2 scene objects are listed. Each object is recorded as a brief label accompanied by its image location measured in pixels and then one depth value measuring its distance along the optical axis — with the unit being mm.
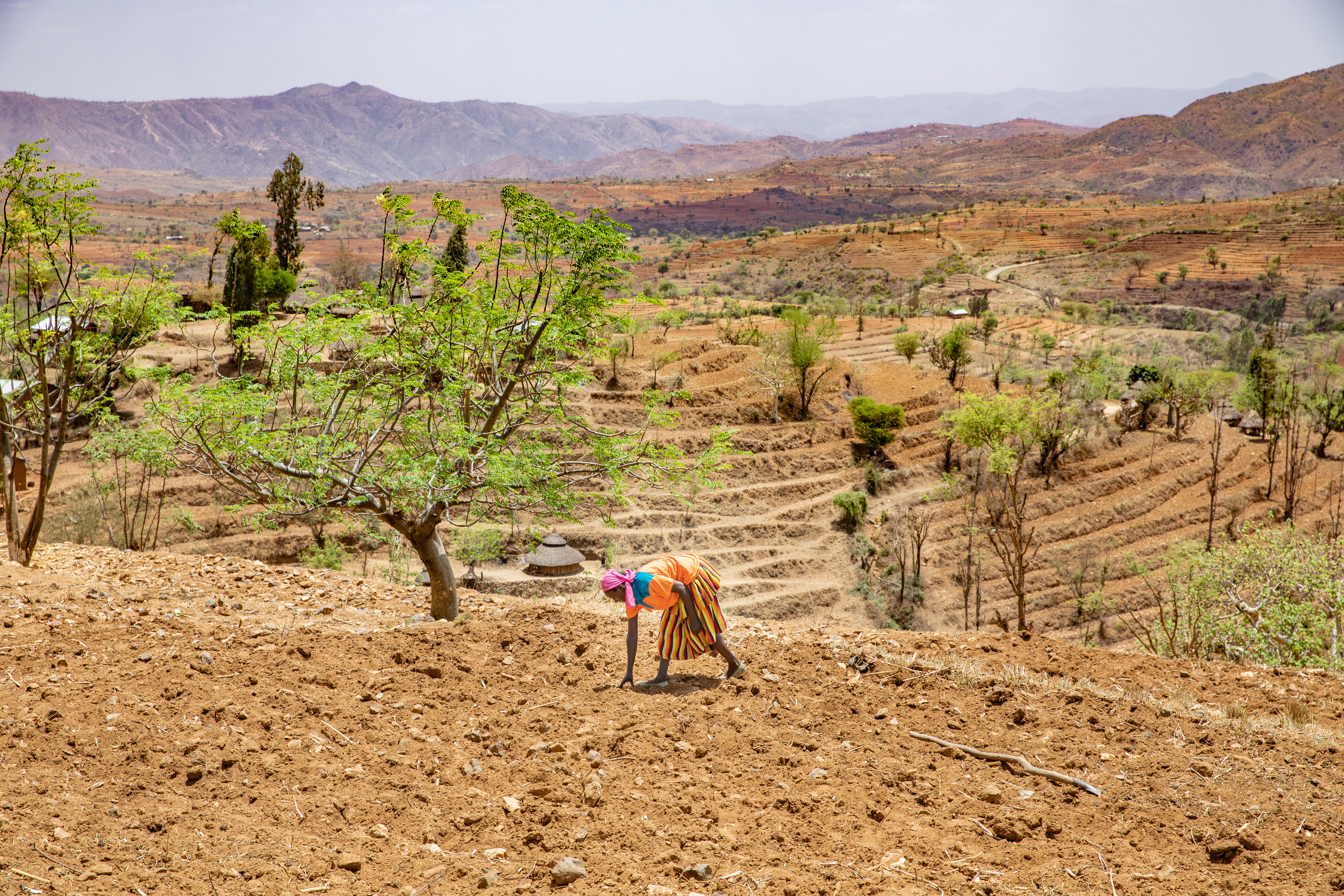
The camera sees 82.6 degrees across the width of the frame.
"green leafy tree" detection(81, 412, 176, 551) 16469
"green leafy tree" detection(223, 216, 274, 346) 24828
